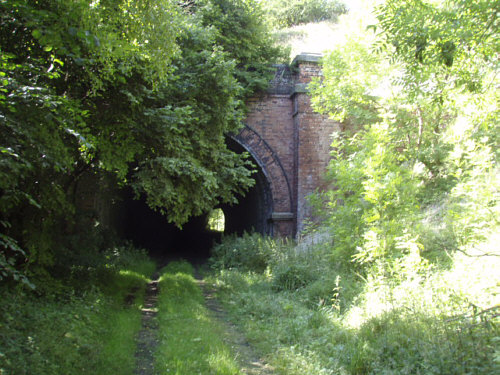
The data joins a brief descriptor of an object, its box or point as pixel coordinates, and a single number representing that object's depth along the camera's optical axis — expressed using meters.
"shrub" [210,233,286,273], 11.38
